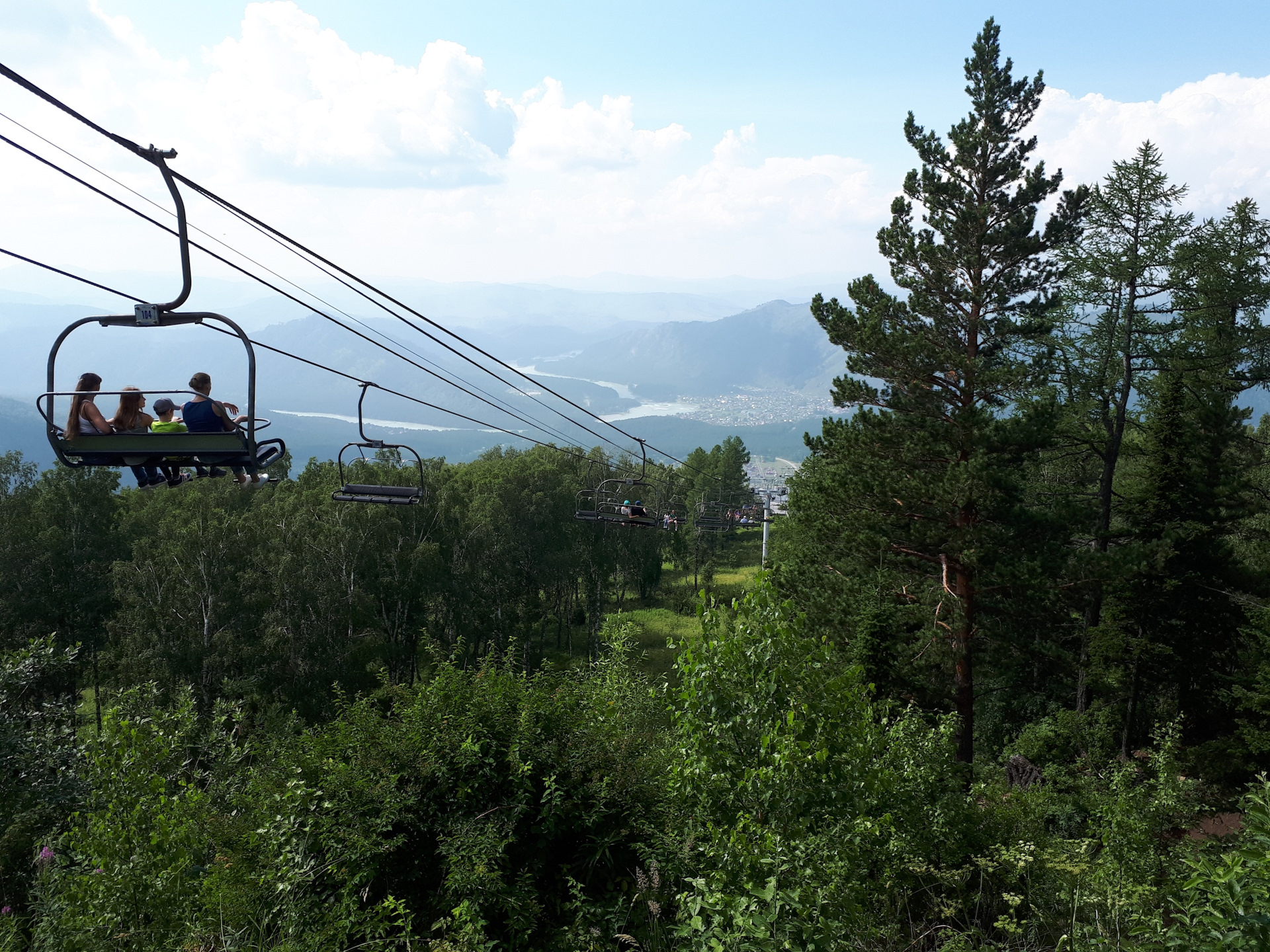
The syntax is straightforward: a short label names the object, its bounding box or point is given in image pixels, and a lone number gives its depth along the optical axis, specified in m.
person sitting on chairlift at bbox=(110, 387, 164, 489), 8.01
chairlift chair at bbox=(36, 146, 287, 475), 7.42
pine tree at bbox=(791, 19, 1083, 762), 18.42
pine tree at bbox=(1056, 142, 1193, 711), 20.55
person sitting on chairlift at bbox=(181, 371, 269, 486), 8.14
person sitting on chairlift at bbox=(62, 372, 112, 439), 7.48
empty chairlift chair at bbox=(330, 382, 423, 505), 11.65
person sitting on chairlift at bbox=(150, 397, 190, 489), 7.96
